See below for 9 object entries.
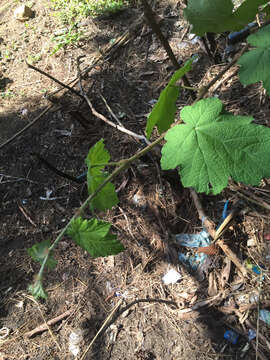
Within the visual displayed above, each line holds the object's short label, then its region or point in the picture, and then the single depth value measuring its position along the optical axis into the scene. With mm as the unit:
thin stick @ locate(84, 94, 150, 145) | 749
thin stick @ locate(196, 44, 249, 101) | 475
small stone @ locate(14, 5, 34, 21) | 1400
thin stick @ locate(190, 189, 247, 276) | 665
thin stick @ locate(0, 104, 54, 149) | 1022
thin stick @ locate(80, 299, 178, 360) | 691
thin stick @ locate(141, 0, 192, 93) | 600
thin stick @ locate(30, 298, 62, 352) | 719
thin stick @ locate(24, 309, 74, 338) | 740
